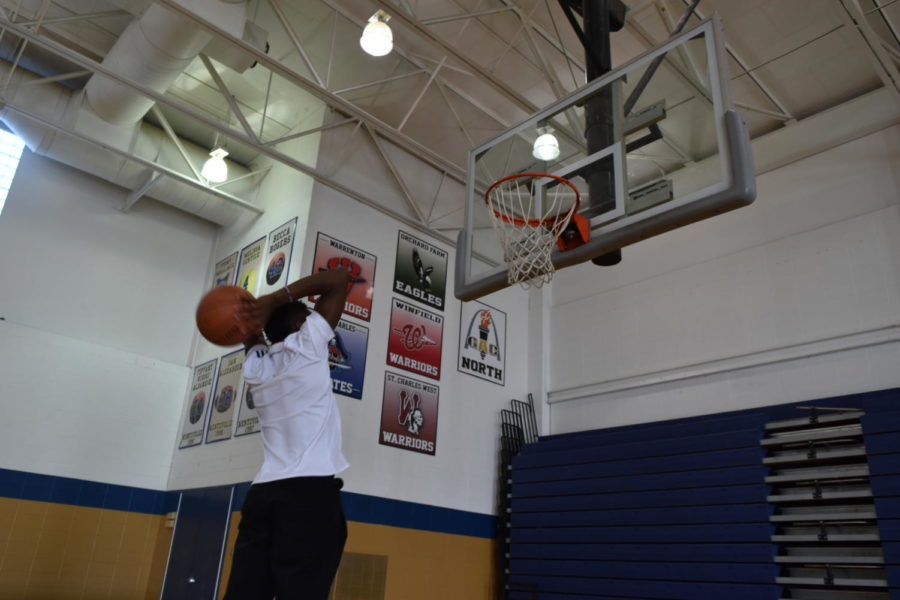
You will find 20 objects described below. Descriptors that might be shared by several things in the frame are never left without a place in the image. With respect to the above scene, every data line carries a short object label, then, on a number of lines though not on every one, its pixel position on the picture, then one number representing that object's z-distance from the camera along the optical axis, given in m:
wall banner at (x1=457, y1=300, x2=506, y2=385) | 8.43
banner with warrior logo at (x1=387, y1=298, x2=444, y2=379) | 7.67
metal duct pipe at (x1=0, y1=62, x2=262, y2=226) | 7.13
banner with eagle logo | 8.03
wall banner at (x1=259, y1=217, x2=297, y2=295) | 7.28
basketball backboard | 3.86
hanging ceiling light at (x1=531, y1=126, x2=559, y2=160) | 5.45
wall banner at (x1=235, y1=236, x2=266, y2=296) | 7.76
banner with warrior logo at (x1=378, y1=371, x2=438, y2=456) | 7.32
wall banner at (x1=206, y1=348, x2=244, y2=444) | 7.24
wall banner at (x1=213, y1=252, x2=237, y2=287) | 8.22
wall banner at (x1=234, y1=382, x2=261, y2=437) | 6.84
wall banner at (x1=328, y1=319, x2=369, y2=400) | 7.03
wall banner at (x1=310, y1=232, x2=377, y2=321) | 7.34
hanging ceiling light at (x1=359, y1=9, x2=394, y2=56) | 5.36
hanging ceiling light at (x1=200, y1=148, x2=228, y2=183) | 7.64
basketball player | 2.03
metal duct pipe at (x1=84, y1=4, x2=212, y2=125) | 5.96
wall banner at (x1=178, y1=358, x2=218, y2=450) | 7.61
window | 7.39
